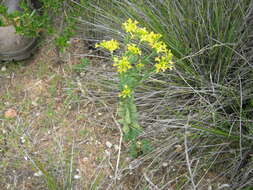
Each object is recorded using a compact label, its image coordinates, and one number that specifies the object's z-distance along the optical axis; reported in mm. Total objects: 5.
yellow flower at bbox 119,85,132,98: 1216
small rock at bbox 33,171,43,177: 1544
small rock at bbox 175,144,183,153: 1631
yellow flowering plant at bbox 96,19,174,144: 1231
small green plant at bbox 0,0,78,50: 1910
